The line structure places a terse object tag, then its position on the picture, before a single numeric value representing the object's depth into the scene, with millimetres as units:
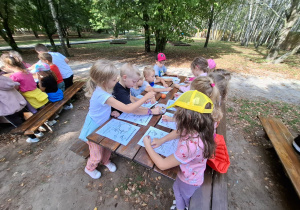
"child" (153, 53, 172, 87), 3799
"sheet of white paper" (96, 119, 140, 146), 1760
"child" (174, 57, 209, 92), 2824
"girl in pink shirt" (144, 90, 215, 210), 1144
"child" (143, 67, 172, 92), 3029
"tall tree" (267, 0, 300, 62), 8531
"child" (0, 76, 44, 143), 2658
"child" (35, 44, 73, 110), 4129
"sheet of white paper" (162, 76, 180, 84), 3745
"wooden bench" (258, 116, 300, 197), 1793
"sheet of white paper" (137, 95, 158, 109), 2474
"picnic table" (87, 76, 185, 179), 1465
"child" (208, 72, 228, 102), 2153
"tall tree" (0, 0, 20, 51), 10875
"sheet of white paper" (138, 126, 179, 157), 1572
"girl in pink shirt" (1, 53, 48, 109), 2896
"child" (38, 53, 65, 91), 3745
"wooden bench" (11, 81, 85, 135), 2625
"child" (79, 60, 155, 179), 1798
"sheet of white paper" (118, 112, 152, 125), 2062
